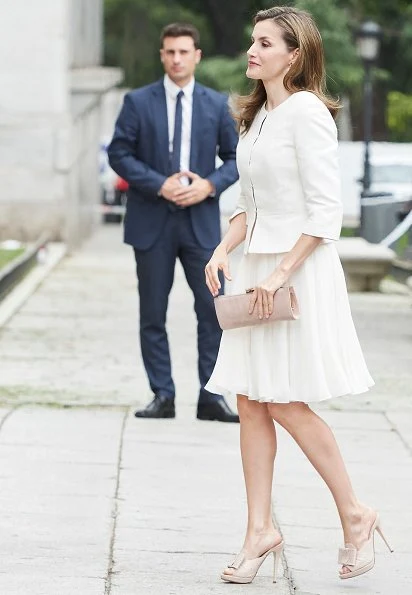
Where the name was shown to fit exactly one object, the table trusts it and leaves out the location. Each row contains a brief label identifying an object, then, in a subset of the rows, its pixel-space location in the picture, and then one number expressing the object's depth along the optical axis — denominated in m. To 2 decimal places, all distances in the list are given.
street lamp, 45.06
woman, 8.32
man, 13.27
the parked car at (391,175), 60.03
